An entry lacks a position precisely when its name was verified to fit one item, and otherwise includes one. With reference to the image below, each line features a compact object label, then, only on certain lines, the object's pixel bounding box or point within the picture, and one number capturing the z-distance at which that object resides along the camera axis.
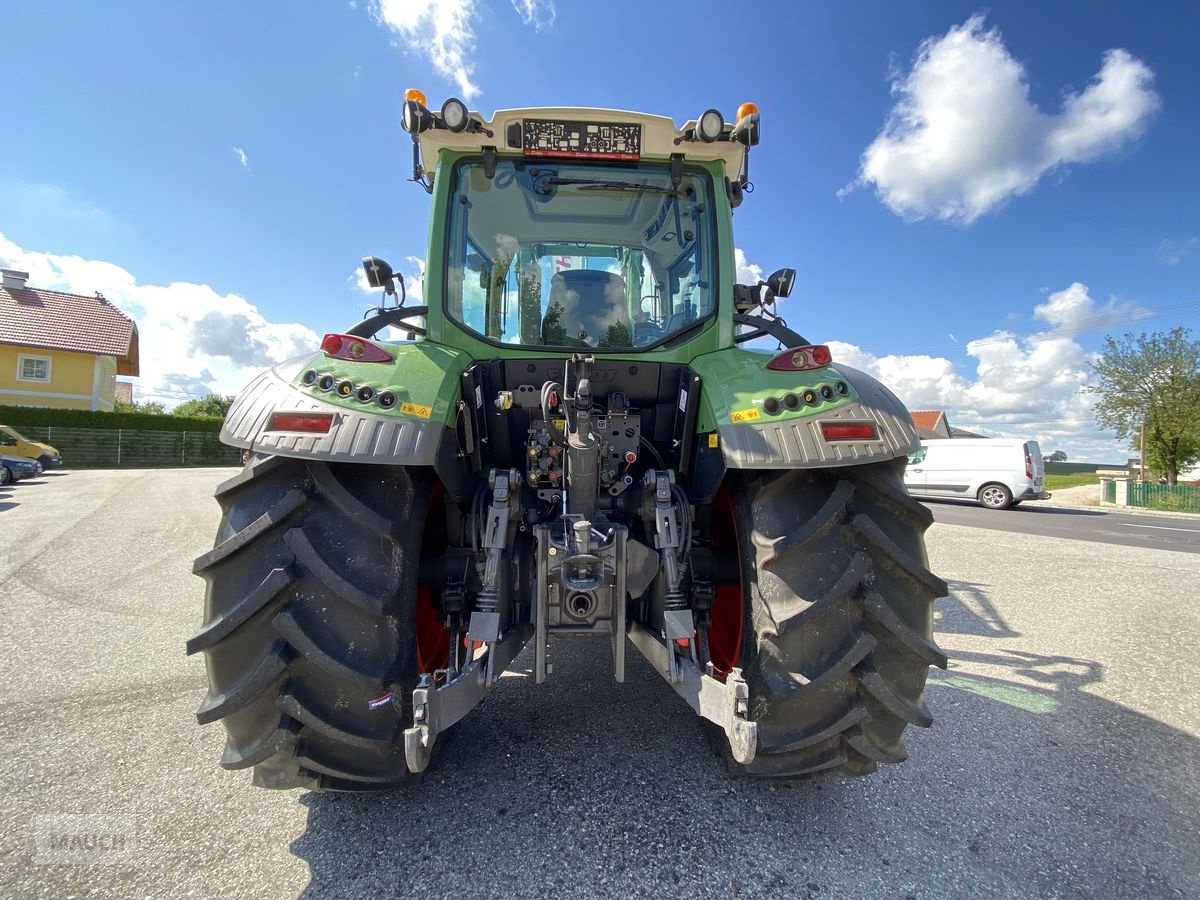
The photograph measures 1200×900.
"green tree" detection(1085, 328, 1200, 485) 24.50
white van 14.92
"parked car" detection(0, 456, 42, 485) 14.54
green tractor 1.58
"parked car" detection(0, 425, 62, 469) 16.11
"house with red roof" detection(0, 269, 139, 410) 24.75
